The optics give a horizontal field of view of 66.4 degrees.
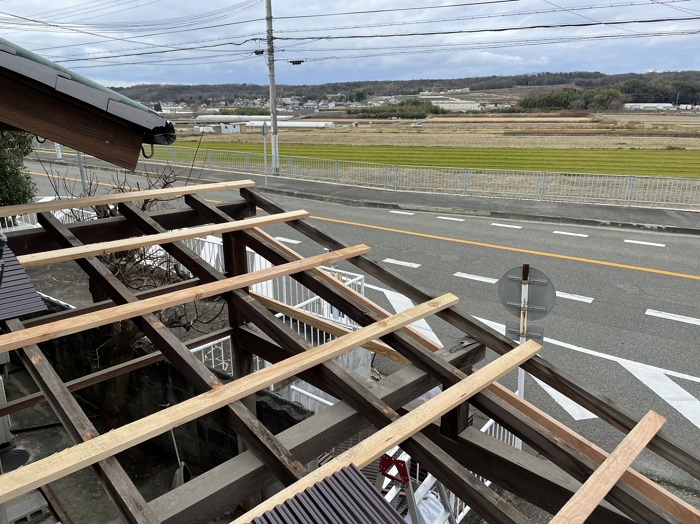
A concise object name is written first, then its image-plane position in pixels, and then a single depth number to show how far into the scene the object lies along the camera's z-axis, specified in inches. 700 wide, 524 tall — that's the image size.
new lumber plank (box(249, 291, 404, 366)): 214.1
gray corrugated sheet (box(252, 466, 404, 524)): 82.0
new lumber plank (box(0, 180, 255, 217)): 174.7
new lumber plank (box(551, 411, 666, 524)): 93.2
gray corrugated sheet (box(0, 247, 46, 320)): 122.3
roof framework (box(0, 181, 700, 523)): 96.0
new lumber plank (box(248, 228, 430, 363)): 165.3
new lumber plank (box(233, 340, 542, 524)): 88.4
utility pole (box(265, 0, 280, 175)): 1034.1
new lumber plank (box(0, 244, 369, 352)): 115.1
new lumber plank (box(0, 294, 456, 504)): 84.1
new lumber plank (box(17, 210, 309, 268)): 150.2
